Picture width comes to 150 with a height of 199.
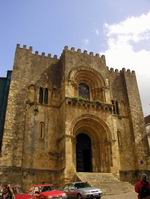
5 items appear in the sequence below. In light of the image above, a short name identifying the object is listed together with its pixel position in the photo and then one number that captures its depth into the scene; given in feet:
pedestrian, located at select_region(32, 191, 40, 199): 41.43
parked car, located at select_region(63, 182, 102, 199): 44.65
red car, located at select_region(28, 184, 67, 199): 40.16
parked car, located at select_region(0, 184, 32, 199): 37.39
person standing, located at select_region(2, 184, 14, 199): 29.55
